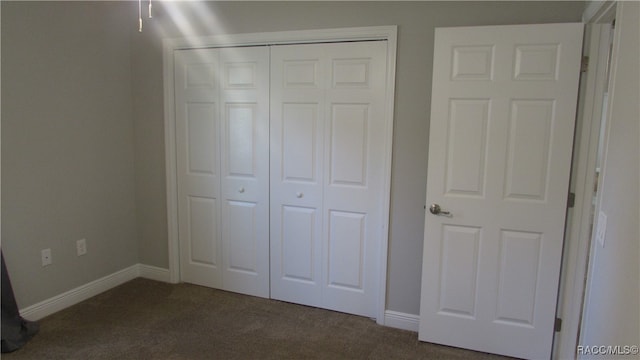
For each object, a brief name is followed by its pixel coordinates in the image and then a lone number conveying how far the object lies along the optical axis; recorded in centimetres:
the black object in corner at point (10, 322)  234
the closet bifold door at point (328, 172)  269
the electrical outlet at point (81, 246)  297
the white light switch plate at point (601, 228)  159
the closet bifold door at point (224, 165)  299
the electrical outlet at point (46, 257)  273
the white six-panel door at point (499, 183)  220
